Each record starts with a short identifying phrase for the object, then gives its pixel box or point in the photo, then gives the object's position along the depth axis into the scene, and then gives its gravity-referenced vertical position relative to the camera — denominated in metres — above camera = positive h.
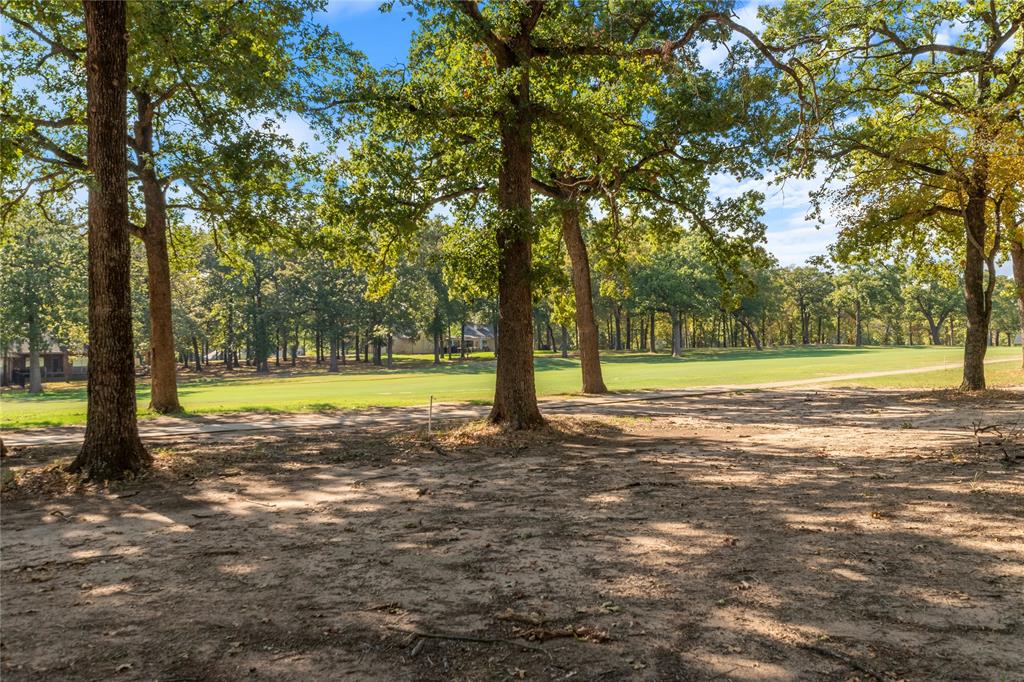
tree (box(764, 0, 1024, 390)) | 15.25 +5.62
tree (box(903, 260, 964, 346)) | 84.62 +3.79
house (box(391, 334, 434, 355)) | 94.50 -0.65
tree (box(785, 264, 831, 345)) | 93.12 +6.42
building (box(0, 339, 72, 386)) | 47.37 -0.80
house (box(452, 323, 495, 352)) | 101.12 +0.53
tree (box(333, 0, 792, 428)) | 11.56 +4.77
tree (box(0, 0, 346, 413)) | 12.35 +5.35
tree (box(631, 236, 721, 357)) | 61.03 +4.89
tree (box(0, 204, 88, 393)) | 36.62 +3.38
